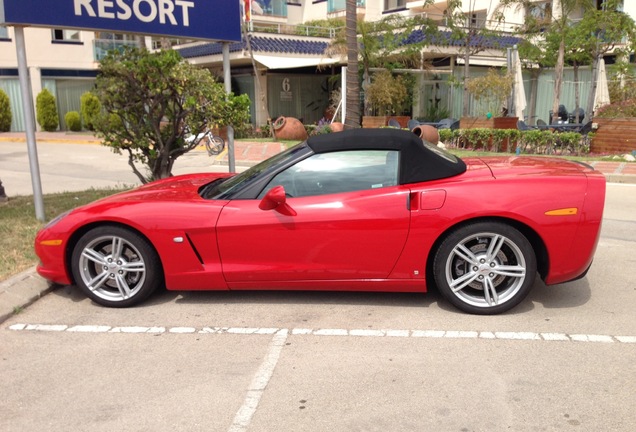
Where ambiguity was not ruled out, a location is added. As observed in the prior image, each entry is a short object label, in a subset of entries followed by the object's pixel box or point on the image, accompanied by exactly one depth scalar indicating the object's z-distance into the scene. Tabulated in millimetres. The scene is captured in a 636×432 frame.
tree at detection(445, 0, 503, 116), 19516
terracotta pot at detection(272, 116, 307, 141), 20781
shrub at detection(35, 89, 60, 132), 28906
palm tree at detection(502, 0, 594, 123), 18422
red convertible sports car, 4320
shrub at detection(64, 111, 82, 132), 28853
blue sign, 6535
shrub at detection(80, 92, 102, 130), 28391
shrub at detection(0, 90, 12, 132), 28262
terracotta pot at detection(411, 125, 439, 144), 16734
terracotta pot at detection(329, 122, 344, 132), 19644
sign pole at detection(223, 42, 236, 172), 8414
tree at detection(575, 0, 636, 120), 18812
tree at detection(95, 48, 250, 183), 7398
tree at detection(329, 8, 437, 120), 21703
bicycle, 17594
